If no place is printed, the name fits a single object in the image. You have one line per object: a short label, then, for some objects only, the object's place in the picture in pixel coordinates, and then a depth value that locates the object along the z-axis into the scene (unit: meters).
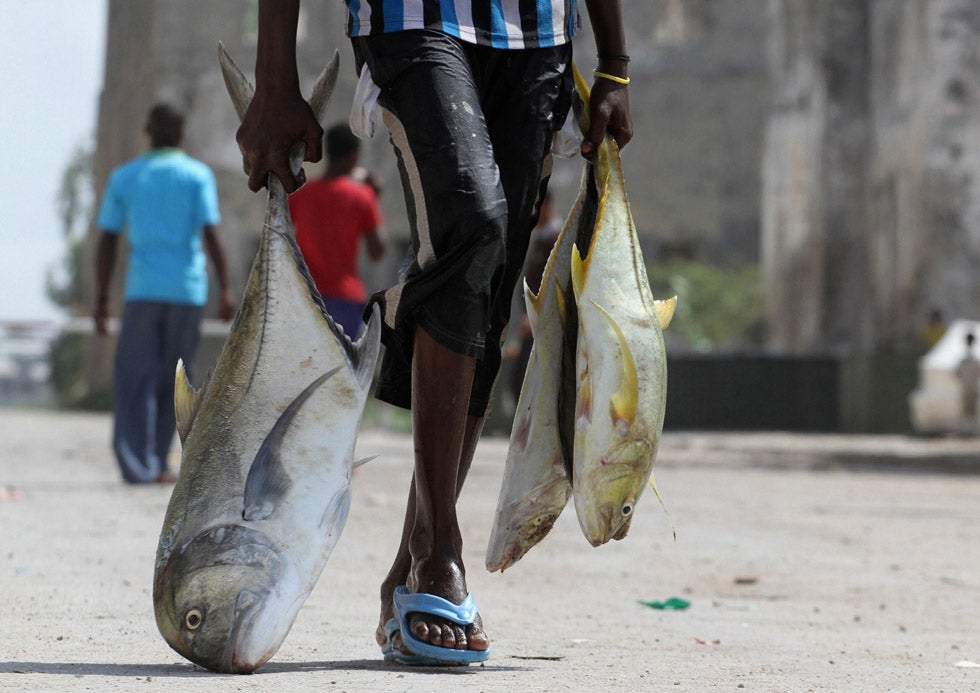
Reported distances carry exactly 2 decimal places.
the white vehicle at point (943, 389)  31.09
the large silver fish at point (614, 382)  6.88
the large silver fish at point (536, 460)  7.20
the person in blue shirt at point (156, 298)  16.89
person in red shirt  17.64
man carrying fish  6.84
